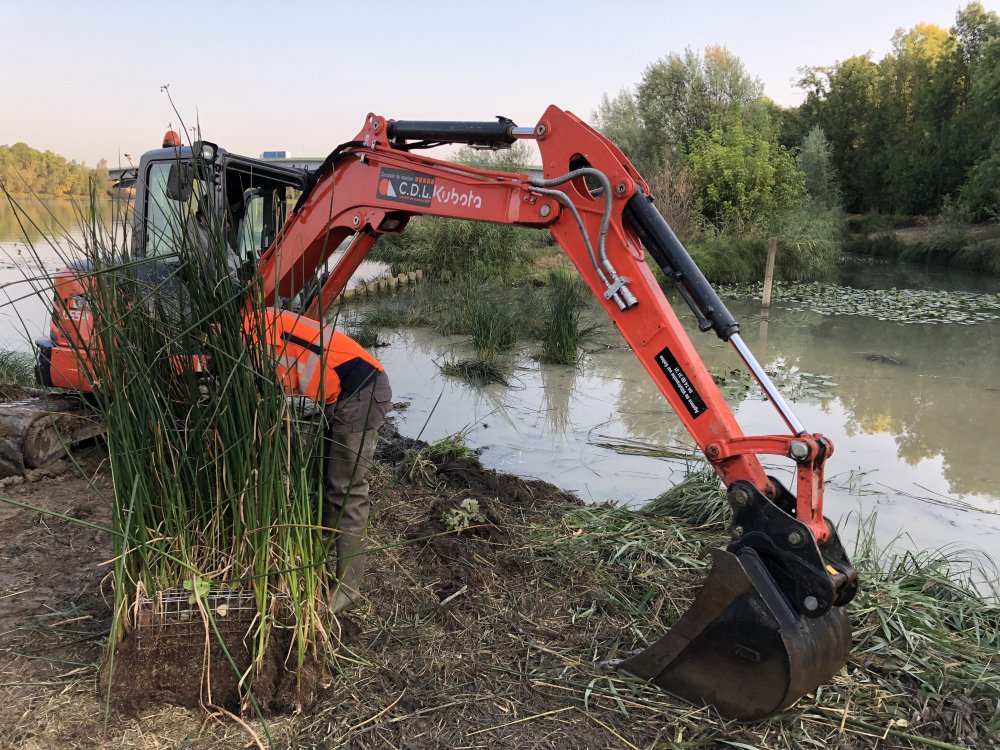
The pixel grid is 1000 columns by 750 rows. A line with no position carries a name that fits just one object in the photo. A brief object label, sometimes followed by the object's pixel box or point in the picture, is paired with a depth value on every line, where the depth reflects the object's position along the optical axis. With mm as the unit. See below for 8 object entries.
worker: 2871
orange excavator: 2455
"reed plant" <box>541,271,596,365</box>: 8859
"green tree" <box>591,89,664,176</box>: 24130
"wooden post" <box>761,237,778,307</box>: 14125
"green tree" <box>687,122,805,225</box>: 20078
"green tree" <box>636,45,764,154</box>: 25578
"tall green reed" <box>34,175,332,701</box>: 2309
